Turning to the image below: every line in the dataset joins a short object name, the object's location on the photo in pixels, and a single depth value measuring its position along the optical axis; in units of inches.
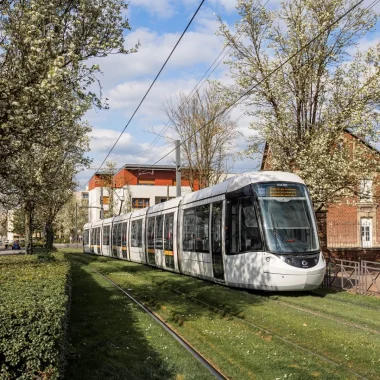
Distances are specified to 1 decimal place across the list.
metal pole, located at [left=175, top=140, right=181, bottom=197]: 1138.7
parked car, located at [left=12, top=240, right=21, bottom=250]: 2883.9
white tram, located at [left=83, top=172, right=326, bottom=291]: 516.1
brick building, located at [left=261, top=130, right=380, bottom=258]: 831.7
